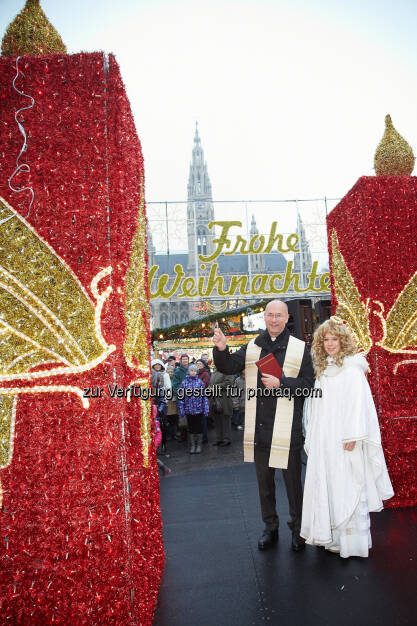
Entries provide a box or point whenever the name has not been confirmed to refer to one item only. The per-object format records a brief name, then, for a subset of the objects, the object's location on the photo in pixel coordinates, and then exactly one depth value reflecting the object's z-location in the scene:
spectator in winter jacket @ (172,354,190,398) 8.30
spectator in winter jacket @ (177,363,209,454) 7.42
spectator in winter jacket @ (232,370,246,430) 9.47
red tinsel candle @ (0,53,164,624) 2.13
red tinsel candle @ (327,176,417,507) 4.39
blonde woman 3.28
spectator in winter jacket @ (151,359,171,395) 8.21
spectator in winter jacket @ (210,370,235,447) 7.76
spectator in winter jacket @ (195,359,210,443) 8.54
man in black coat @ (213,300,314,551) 3.52
